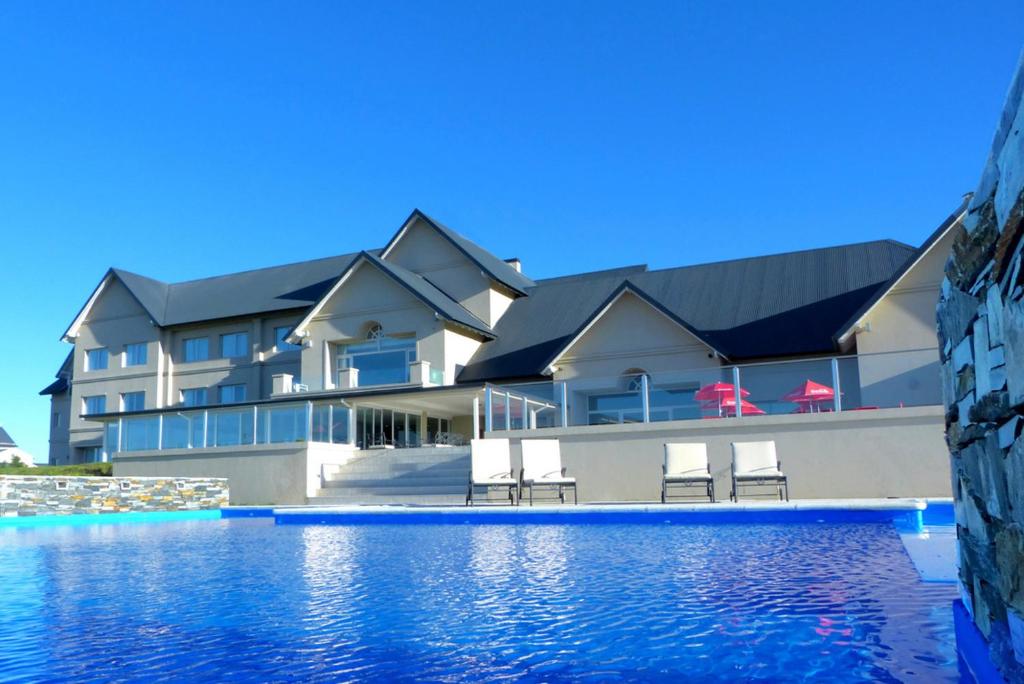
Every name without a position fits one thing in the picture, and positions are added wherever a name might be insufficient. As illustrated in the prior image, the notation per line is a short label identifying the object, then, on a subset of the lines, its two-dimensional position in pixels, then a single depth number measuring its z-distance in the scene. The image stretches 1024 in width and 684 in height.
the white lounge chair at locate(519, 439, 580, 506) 16.50
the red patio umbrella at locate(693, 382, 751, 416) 17.28
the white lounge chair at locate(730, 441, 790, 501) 15.09
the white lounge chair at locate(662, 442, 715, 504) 15.44
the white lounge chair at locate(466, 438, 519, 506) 16.75
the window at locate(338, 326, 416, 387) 28.92
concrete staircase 20.39
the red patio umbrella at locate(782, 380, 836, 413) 16.47
